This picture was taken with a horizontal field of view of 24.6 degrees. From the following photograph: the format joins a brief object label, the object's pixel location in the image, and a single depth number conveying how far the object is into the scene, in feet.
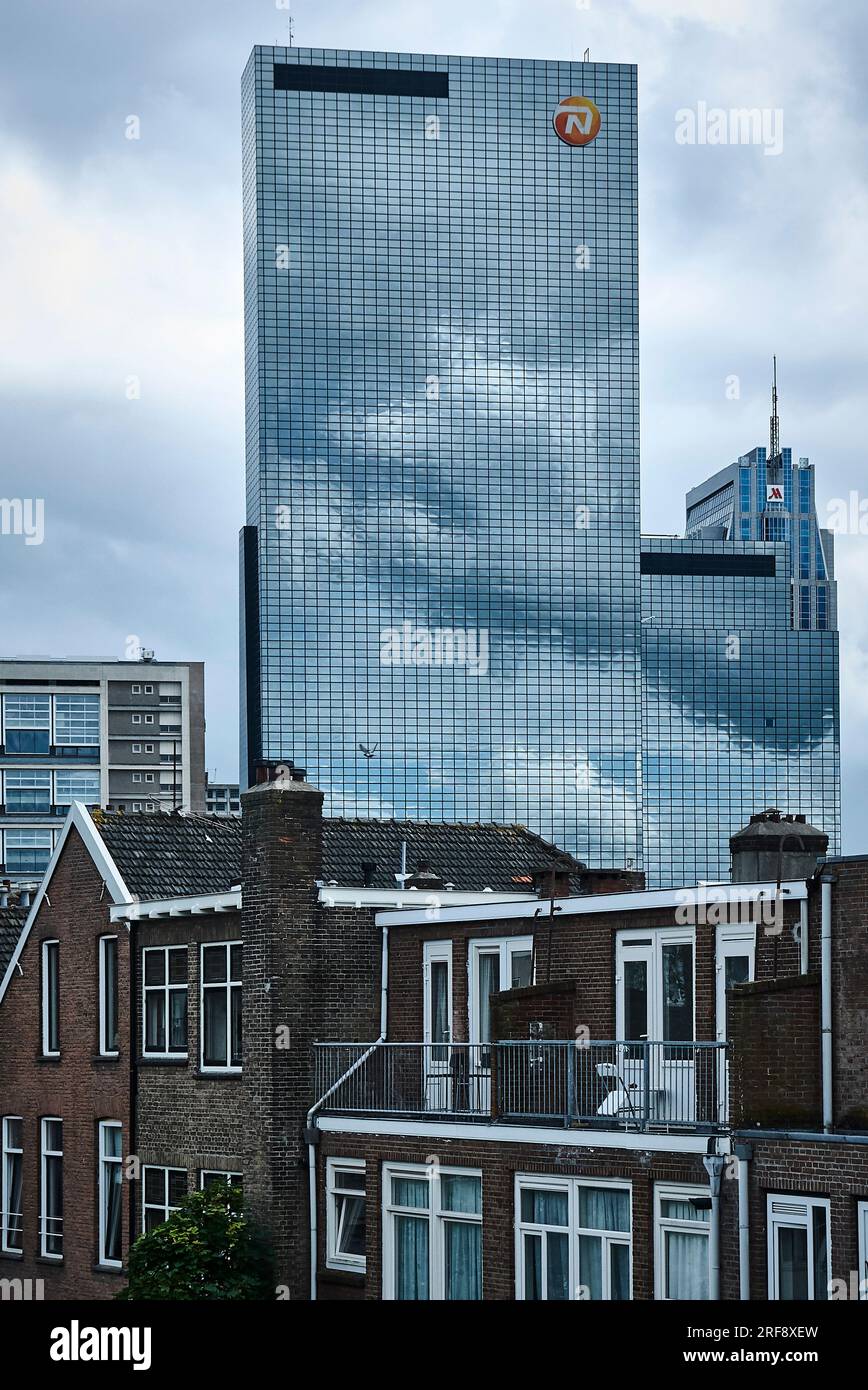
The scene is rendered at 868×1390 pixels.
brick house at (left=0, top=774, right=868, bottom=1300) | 75.05
